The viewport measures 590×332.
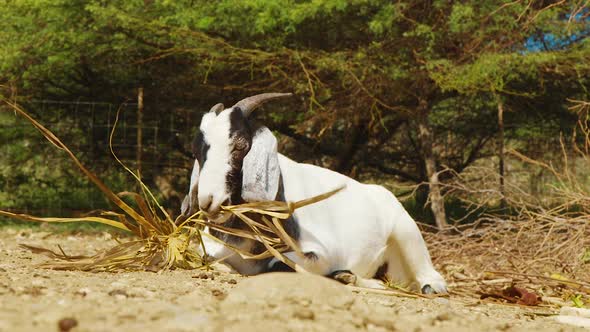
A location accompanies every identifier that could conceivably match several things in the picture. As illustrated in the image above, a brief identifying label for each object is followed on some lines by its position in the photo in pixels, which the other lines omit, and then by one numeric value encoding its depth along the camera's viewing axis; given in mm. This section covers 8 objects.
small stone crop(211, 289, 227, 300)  2778
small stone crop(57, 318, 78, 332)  1899
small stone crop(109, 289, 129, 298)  2609
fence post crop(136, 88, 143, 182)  9560
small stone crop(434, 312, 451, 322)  2475
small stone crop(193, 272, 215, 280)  3785
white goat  3754
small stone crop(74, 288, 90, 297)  2566
